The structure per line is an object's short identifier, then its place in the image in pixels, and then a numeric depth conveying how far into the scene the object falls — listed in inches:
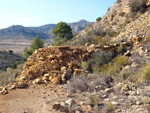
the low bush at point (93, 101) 144.6
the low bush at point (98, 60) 255.6
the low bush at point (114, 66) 223.6
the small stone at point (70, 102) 146.3
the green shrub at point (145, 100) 131.9
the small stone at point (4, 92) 206.9
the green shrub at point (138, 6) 443.5
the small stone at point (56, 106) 146.3
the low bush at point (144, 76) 172.6
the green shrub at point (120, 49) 278.3
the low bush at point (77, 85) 192.1
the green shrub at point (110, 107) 132.4
